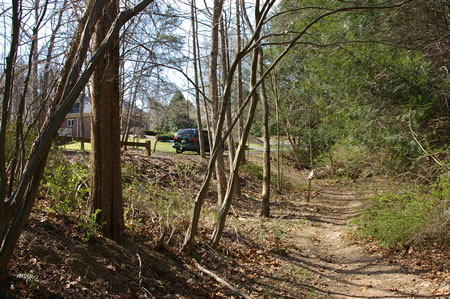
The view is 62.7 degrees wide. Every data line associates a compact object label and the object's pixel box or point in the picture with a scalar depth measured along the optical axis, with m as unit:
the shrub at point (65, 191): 5.16
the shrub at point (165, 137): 37.21
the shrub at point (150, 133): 45.19
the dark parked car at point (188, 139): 21.20
